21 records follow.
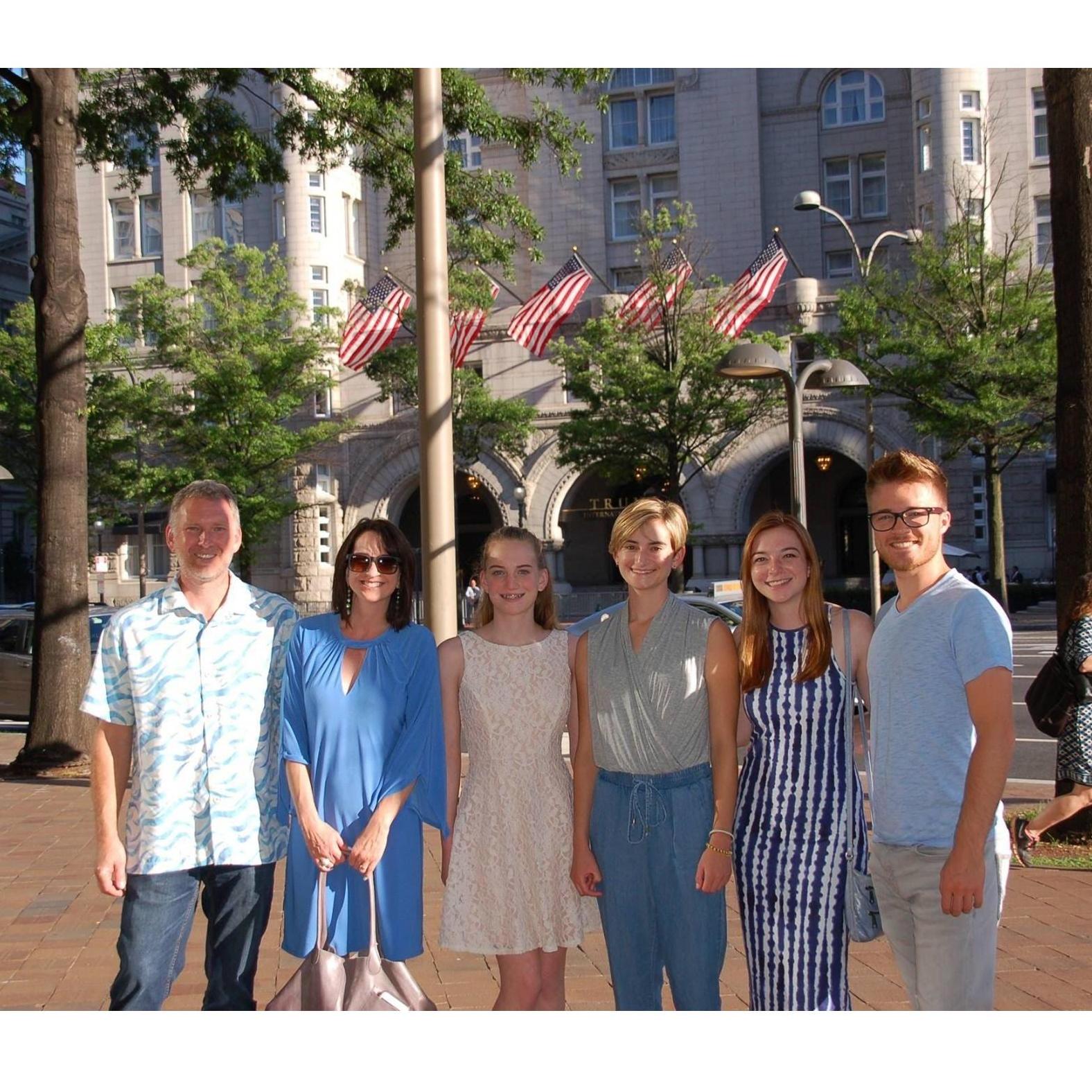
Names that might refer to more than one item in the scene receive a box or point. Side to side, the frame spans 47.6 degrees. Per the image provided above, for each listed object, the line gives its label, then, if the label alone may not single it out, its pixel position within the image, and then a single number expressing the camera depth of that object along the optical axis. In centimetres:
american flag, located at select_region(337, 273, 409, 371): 2156
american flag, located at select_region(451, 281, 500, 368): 2278
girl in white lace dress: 395
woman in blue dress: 375
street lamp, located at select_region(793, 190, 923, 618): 1998
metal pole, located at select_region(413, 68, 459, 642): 740
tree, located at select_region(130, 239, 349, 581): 3253
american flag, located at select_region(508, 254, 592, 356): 2373
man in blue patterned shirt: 372
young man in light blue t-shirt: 332
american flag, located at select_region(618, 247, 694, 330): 2566
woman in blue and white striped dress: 360
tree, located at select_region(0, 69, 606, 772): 1190
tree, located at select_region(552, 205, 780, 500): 2972
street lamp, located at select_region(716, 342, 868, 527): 1284
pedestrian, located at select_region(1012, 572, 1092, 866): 486
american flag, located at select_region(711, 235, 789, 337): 2367
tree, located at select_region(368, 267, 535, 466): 3231
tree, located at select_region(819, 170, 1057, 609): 2716
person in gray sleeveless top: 379
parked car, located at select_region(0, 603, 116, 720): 1686
